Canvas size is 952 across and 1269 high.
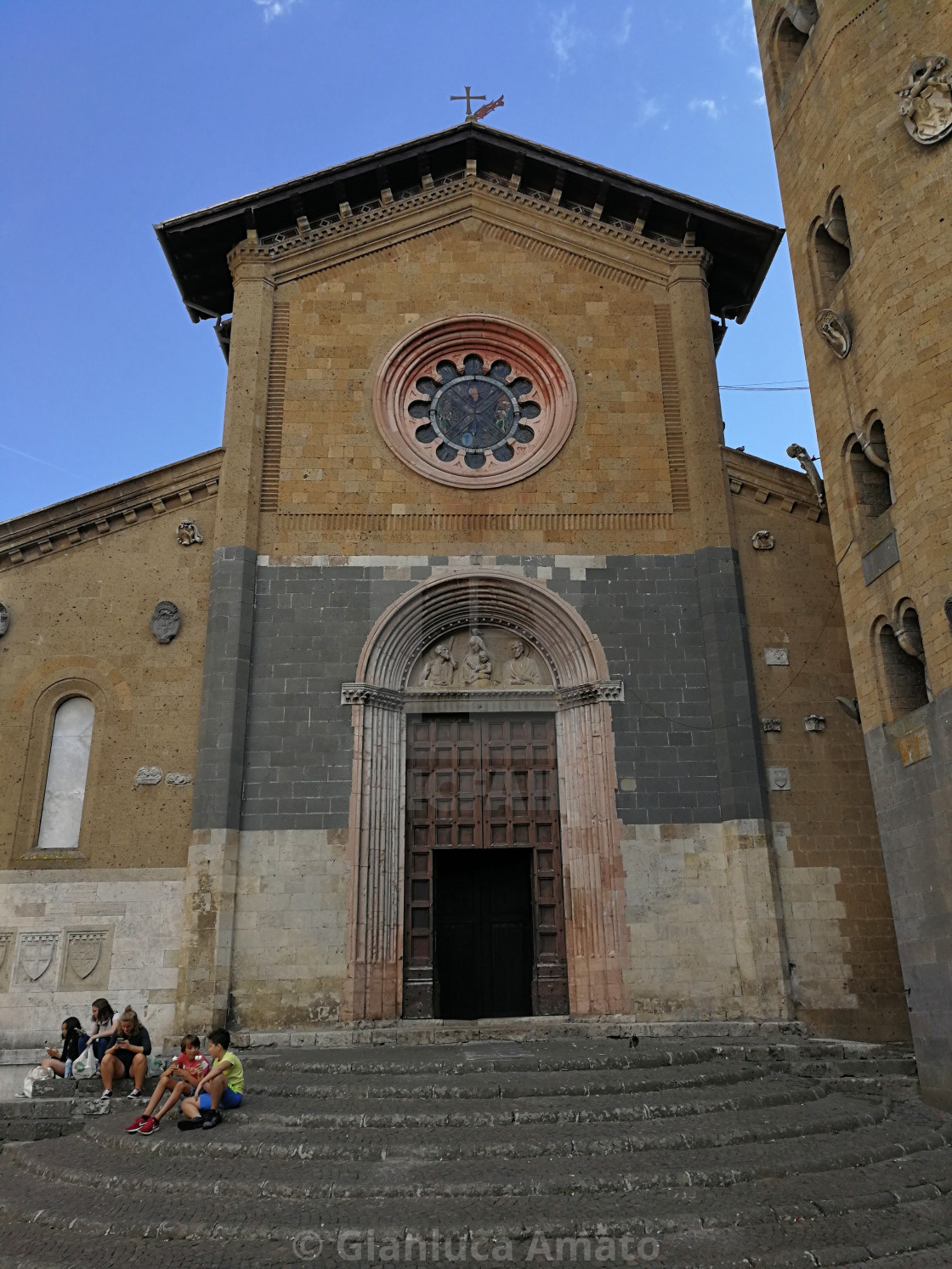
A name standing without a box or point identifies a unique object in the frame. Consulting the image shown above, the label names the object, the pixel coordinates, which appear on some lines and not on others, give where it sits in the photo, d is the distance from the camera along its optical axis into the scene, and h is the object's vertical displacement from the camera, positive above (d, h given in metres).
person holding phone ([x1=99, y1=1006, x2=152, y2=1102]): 10.59 -0.65
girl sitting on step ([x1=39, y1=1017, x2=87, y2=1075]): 11.68 -0.56
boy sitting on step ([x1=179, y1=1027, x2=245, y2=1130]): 9.06 -0.88
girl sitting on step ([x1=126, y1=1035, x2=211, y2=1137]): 9.12 -0.80
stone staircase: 6.69 -1.37
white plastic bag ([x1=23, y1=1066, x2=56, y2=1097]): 10.77 -0.87
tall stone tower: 10.75 +6.46
